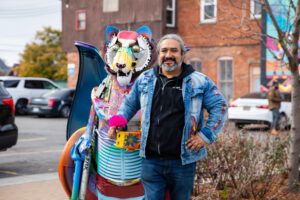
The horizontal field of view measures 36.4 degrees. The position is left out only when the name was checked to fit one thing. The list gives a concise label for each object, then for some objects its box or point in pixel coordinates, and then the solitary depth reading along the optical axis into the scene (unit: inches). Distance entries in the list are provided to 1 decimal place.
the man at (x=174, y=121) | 127.0
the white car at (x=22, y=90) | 843.4
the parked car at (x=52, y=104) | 797.6
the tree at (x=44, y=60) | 1867.6
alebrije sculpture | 152.4
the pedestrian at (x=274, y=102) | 583.8
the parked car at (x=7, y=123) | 302.8
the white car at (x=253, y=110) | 623.8
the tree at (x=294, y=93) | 223.2
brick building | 852.6
